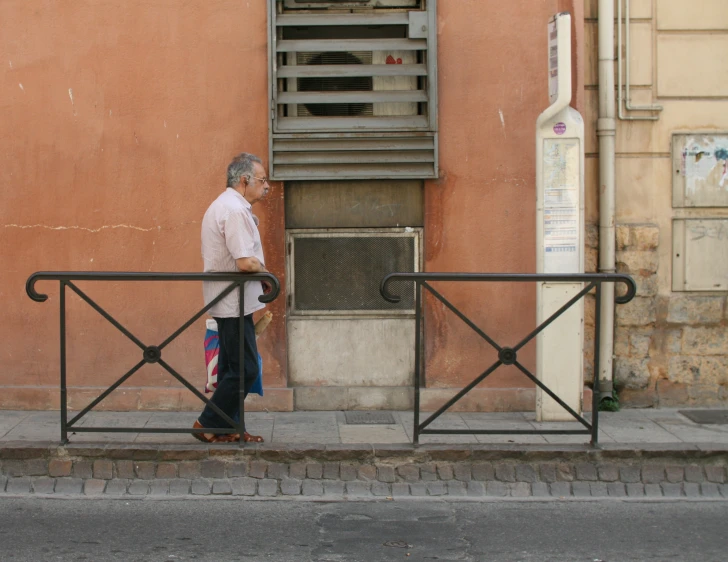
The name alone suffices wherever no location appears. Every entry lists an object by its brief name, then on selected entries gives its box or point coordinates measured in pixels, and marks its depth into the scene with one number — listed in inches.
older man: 237.7
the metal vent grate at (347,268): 308.7
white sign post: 279.3
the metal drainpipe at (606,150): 308.5
